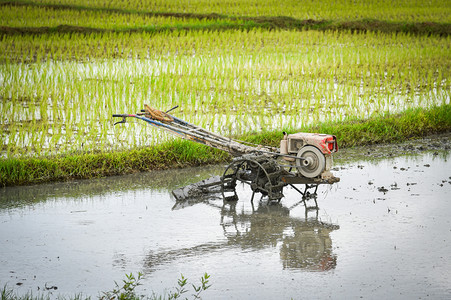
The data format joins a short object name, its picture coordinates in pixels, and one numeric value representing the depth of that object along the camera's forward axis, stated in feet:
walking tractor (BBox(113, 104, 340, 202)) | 37.52
